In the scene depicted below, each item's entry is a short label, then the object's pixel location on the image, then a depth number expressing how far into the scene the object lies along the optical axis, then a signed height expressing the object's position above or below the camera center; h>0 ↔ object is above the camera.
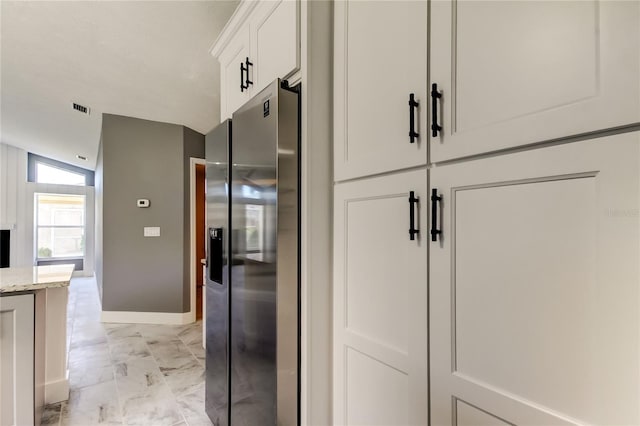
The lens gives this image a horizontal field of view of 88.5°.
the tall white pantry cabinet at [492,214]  0.60 +0.01
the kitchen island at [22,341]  1.66 -0.65
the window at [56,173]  7.34 +1.05
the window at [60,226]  7.35 -0.20
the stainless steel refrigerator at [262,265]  1.24 -0.20
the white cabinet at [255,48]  1.33 +0.81
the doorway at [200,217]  5.03 +0.00
